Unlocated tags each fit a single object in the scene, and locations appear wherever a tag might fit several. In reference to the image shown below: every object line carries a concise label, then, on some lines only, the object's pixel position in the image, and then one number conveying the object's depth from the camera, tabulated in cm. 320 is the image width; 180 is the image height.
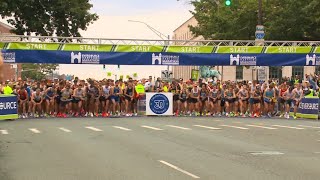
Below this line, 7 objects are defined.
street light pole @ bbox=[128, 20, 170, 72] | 2860
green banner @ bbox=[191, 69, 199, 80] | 4970
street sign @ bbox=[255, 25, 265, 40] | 3050
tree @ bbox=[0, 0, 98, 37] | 4381
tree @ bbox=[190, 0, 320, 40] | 4219
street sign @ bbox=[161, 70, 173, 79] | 5135
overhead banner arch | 2708
